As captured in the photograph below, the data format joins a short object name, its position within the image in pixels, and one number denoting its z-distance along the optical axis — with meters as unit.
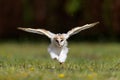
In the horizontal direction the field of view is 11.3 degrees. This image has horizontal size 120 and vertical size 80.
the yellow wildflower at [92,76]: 10.12
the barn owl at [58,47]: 11.70
